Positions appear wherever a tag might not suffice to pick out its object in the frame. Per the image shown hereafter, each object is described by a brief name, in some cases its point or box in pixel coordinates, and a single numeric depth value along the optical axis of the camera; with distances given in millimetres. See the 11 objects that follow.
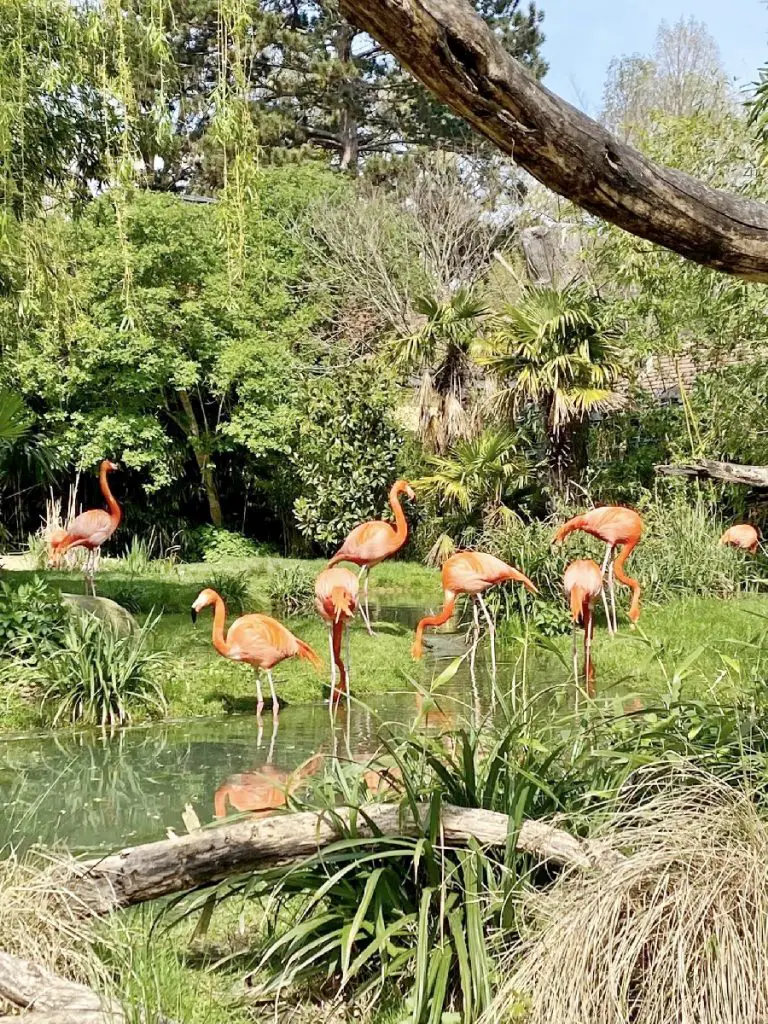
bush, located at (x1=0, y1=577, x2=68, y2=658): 7555
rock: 8445
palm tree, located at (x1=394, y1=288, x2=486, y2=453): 15000
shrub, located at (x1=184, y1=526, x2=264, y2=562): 17922
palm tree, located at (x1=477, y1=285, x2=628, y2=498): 13062
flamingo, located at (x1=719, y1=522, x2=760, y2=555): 11547
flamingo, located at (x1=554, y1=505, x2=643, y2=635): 9289
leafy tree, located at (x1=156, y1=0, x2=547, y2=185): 22641
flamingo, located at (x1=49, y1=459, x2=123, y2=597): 10602
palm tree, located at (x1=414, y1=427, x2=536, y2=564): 13891
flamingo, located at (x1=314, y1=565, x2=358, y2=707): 7711
